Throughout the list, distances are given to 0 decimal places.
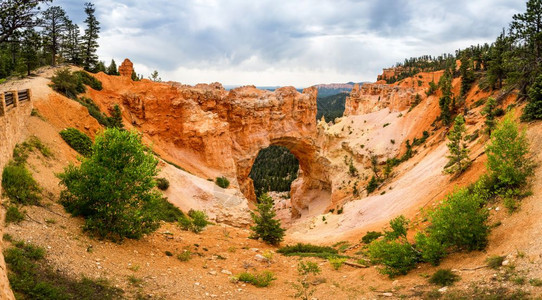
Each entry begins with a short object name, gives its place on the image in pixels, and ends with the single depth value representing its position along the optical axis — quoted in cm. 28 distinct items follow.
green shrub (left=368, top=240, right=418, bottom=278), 1260
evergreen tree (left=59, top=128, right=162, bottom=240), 1237
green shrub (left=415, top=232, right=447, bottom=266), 1197
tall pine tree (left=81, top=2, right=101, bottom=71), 4472
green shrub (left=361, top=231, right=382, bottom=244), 2222
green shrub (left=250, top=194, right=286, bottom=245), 2073
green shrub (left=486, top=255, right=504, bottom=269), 1021
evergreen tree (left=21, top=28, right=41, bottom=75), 3553
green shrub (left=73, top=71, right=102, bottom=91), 3435
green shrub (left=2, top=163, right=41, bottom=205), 1169
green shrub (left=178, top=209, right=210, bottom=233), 1980
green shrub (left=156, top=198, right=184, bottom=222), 2056
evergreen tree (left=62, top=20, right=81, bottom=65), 4375
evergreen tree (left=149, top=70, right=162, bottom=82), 5241
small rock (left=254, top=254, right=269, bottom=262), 1647
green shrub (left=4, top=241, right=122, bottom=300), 773
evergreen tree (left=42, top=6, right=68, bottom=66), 3824
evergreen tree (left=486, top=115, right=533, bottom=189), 1387
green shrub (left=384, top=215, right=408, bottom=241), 1354
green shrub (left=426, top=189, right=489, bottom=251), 1167
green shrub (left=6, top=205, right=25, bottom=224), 1042
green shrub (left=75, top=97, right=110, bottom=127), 2883
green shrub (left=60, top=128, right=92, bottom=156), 2120
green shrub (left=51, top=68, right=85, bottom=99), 2805
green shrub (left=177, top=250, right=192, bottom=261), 1387
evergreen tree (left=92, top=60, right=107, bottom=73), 4513
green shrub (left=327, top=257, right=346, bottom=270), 1545
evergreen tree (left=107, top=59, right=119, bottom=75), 4828
